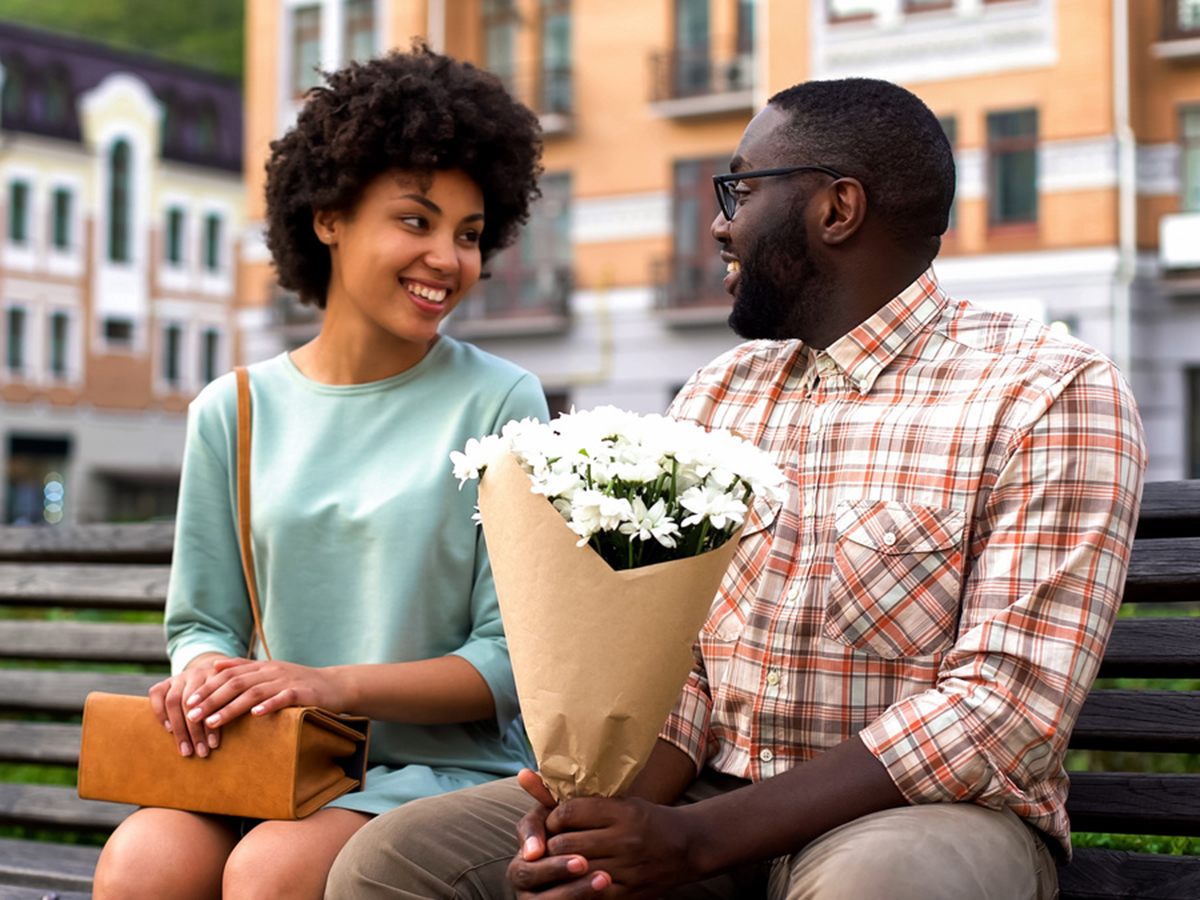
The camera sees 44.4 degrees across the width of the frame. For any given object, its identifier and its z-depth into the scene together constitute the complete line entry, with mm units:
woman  2725
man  2066
